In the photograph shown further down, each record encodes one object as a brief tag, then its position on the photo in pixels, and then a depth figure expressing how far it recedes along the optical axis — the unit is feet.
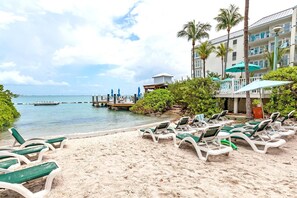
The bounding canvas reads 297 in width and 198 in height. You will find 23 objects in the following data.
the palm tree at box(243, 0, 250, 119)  34.97
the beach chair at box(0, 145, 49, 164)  14.29
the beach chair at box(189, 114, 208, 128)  27.99
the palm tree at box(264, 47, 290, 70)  78.25
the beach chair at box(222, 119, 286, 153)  17.67
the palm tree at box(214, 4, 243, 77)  87.86
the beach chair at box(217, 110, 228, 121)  31.76
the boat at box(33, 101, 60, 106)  160.32
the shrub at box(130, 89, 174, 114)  69.10
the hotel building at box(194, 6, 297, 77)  82.49
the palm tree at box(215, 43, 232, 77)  110.20
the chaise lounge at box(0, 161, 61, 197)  8.70
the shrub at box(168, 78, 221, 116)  47.44
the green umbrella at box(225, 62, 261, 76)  49.66
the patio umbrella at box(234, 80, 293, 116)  26.63
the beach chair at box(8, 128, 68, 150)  19.01
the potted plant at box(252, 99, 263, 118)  38.27
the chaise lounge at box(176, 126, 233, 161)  15.52
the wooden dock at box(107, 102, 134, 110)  96.83
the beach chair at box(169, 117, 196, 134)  24.06
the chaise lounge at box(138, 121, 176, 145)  22.05
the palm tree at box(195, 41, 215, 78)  99.51
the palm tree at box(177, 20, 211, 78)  90.48
